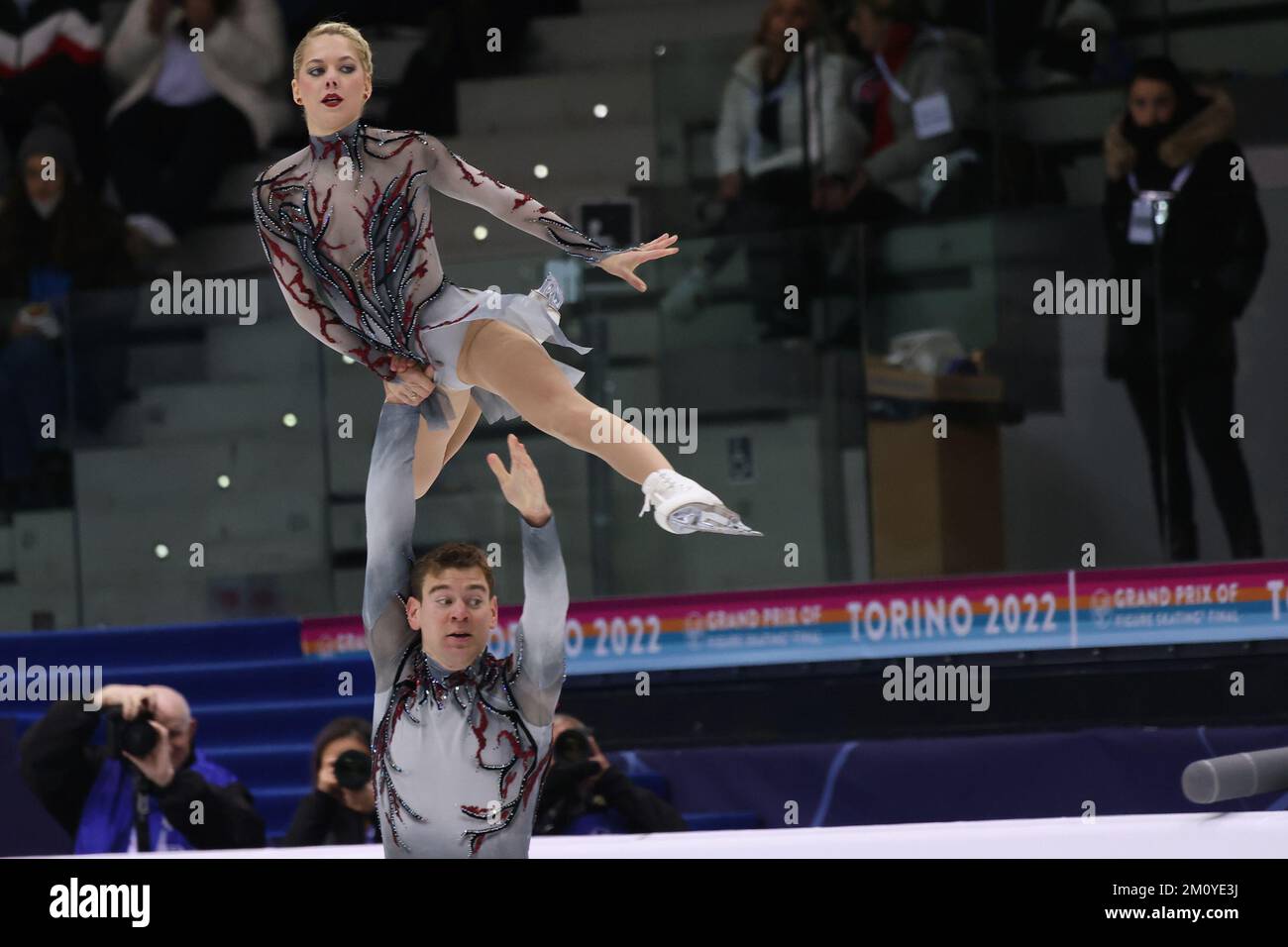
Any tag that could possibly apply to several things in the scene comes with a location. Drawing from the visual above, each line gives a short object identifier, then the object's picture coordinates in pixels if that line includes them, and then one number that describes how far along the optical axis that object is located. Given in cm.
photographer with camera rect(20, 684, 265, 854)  959
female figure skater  673
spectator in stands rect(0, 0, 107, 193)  1642
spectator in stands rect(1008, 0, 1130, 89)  1436
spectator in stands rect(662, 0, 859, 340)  1349
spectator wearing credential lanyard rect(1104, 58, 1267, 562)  1138
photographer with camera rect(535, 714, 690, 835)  969
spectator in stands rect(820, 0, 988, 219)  1323
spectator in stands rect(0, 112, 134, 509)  1392
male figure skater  645
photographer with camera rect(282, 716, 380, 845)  940
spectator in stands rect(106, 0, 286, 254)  1570
